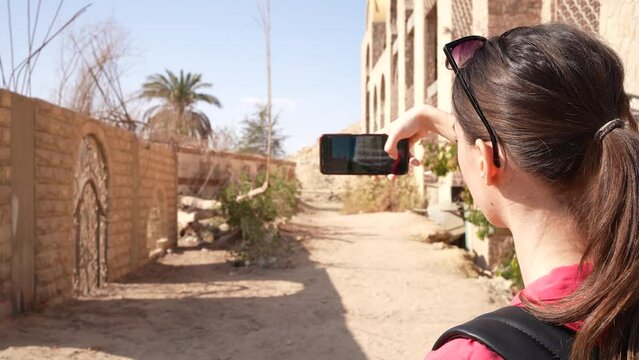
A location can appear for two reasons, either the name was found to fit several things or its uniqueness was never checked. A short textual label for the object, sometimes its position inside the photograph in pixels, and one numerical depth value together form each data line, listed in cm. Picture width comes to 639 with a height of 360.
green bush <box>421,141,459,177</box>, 805
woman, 79
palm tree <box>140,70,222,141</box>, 2623
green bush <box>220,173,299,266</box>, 909
